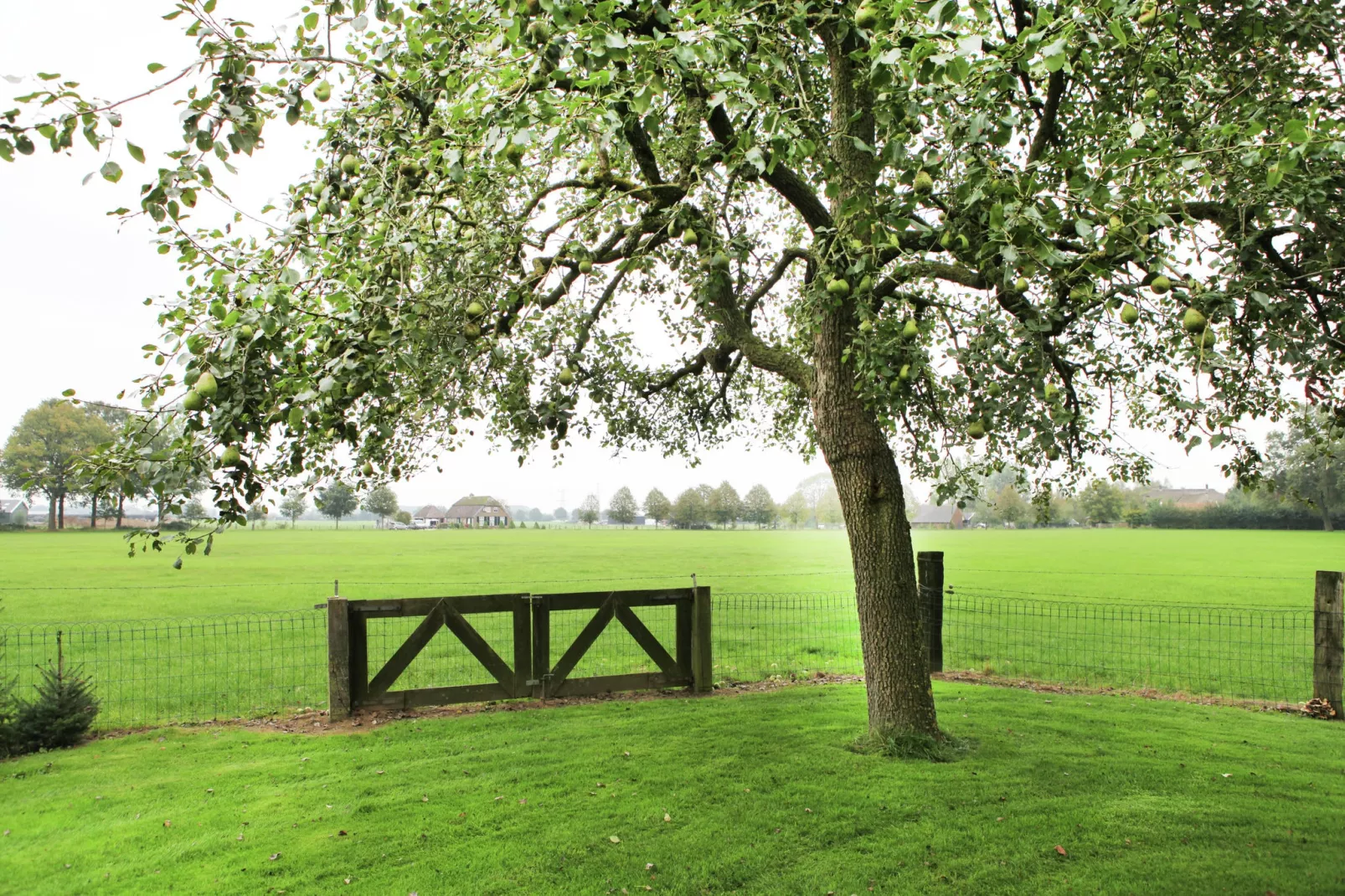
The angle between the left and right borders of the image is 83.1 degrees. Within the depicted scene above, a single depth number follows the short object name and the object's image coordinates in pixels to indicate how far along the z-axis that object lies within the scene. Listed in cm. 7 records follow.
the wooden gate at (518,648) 884
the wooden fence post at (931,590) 1099
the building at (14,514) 6906
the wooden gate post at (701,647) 1011
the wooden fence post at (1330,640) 946
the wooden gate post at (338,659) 874
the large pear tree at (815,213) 325
